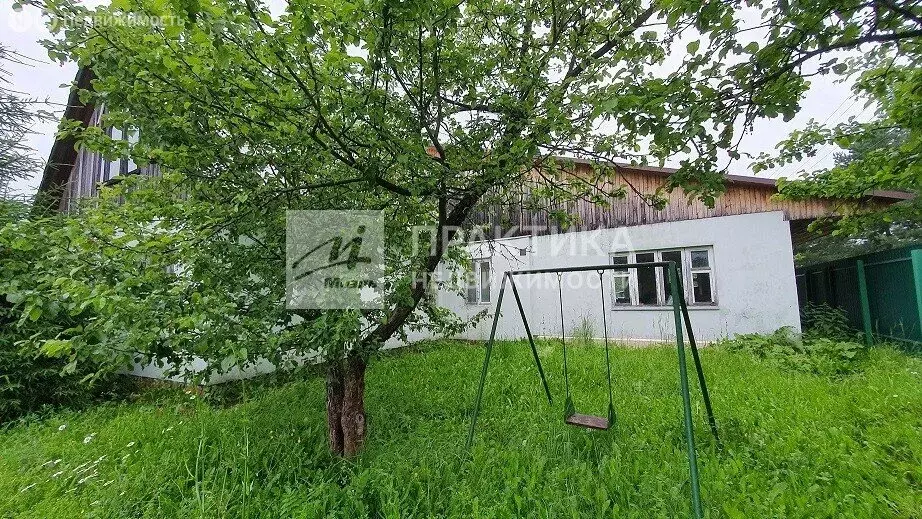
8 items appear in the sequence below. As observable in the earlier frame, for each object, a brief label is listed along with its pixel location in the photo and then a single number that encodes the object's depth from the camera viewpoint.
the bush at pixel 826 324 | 7.10
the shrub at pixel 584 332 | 7.68
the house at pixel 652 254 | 7.07
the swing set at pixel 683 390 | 2.17
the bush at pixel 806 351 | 5.41
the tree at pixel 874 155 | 2.79
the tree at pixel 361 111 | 2.07
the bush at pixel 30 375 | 4.81
